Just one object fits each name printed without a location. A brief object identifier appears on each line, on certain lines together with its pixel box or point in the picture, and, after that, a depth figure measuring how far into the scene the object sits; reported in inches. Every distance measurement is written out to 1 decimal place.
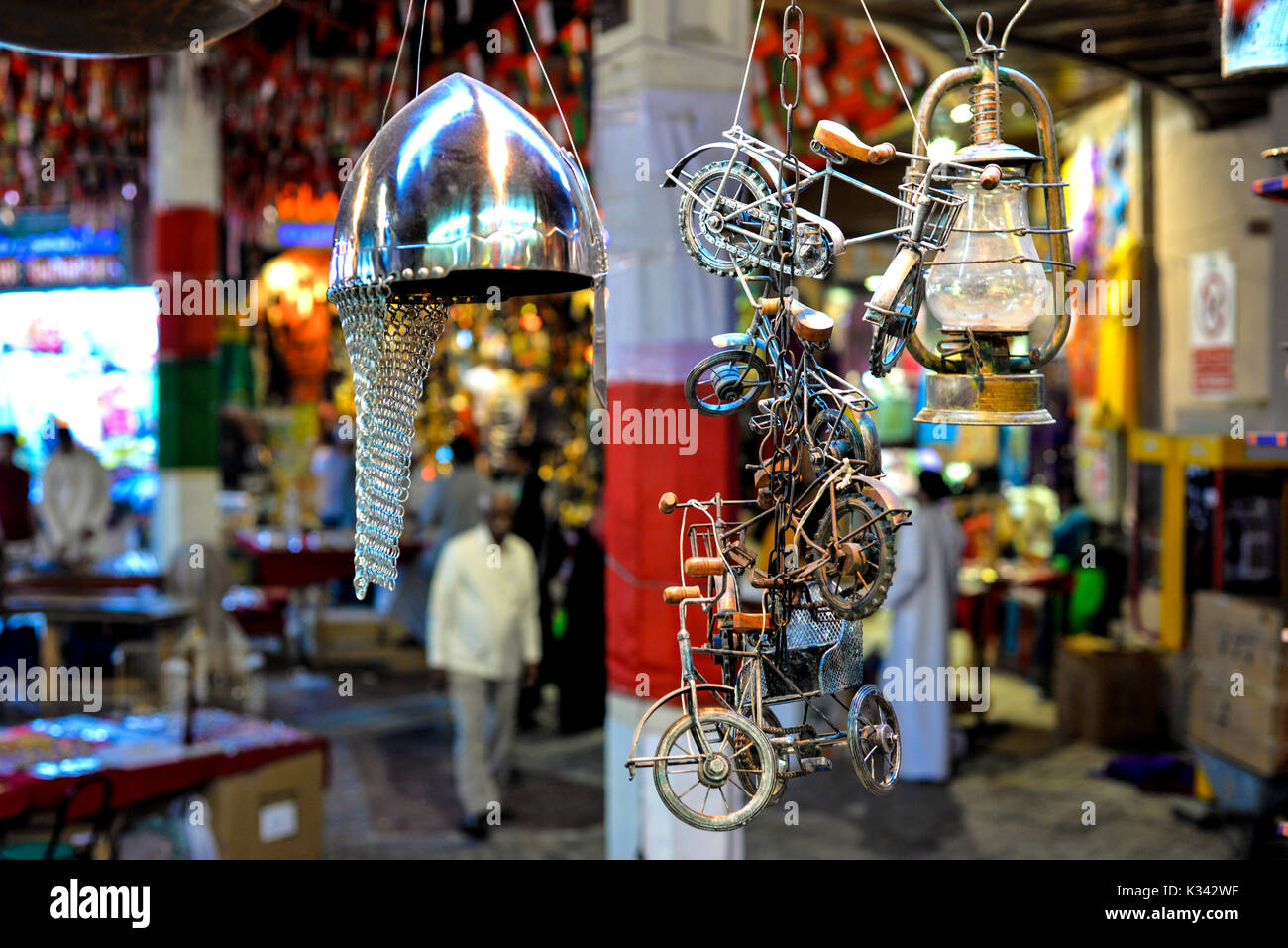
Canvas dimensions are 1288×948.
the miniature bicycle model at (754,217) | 69.6
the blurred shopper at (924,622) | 287.4
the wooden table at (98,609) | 295.1
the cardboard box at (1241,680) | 203.0
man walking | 249.9
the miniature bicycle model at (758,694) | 67.2
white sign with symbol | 327.9
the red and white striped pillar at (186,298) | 366.0
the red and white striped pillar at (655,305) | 163.8
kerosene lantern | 71.1
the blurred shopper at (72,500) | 377.1
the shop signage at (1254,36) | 80.2
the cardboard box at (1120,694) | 314.8
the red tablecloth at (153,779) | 166.9
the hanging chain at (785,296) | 70.2
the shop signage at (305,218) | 525.0
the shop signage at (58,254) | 621.0
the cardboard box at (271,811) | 194.4
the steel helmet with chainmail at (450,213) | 70.9
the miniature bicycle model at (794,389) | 70.4
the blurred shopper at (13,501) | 407.8
